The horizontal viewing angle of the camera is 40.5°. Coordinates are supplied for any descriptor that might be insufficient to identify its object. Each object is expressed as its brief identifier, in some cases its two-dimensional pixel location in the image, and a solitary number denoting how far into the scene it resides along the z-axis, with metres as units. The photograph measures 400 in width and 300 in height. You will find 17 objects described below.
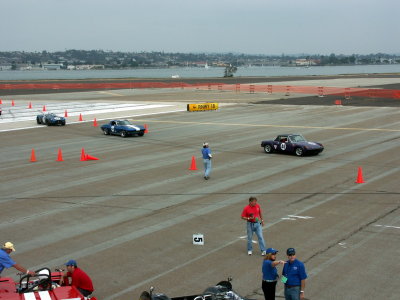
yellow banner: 52.75
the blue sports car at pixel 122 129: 34.69
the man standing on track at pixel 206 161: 21.02
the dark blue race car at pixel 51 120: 42.78
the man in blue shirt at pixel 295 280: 9.23
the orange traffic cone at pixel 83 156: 26.47
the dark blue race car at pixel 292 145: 26.08
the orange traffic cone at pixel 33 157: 26.67
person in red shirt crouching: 9.47
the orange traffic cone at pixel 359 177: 20.21
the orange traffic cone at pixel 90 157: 26.58
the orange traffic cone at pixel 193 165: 23.45
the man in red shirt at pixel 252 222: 12.59
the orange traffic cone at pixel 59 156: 26.58
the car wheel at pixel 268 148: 27.47
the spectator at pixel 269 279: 9.66
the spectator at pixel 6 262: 9.70
